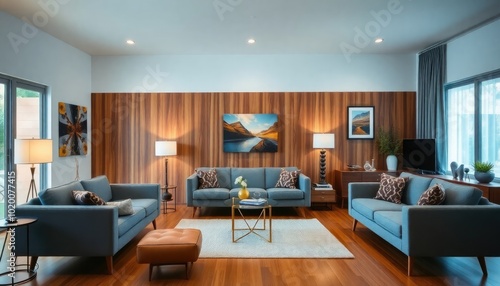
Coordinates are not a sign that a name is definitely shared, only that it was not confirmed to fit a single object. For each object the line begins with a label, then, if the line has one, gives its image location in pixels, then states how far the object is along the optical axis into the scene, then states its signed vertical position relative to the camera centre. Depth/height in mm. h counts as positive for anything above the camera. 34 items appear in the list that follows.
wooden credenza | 5512 -673
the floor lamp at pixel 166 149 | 5398 -126
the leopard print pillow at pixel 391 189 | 3953 -663
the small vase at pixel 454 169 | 4418 -414
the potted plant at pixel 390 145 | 5723 -47
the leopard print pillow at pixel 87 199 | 3078 -622
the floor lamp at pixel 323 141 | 5598 +33
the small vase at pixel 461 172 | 4294 -450
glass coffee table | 3764 -848
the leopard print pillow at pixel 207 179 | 5273 -700
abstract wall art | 5137 +247
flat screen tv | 5137 -238
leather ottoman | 2686 -1045
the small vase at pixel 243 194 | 4070 -747
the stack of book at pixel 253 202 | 3789 -807
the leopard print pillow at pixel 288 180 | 5266 -701
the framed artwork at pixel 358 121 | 6008 +463
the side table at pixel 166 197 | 5418 -1070
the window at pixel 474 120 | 4328 +384
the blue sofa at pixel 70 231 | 2795 -889
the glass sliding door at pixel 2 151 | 4035 -125
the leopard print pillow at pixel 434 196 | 3109 -599
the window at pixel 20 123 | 4070 +305
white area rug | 3337 -1317
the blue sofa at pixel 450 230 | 2760 -862
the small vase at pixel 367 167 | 5708 -496
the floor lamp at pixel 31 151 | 3129 -98
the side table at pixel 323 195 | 5477 -1023
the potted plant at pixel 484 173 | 3895 -421
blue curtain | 5297 +858
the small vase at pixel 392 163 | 5703 -411
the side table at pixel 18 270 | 2559 -1306
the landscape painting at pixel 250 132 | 5914 +222
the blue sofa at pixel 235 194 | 4973 -914
